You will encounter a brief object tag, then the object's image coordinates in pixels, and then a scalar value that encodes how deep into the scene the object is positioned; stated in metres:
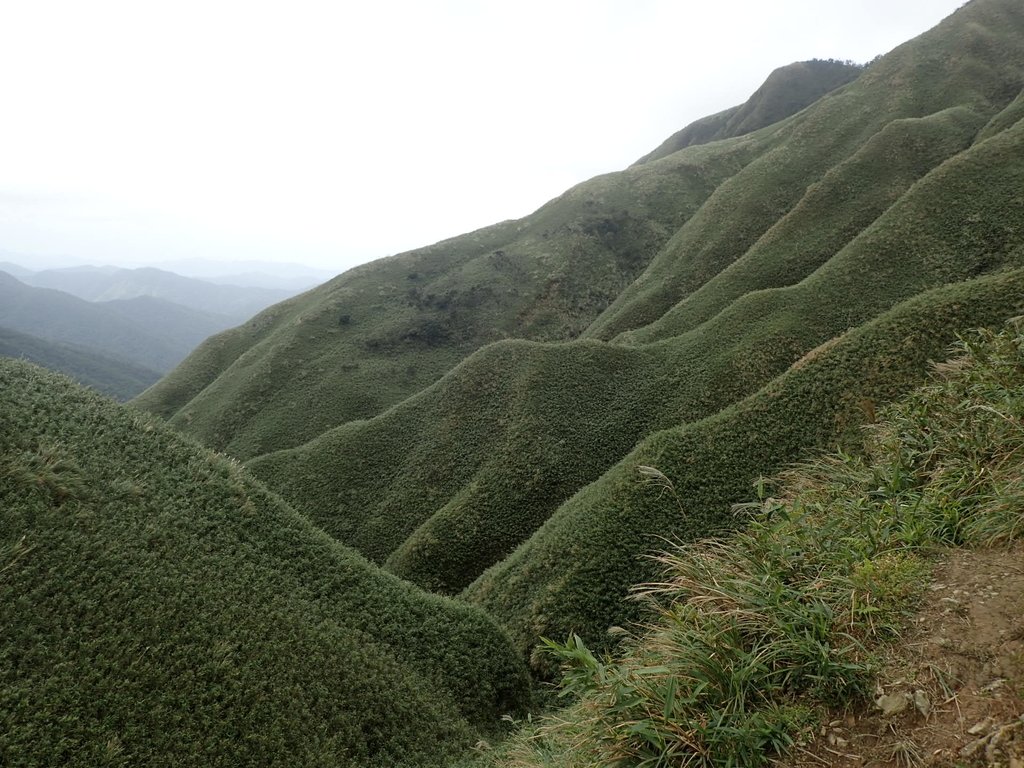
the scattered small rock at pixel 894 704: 4.64
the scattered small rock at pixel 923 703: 4.51
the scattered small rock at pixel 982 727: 4.13
